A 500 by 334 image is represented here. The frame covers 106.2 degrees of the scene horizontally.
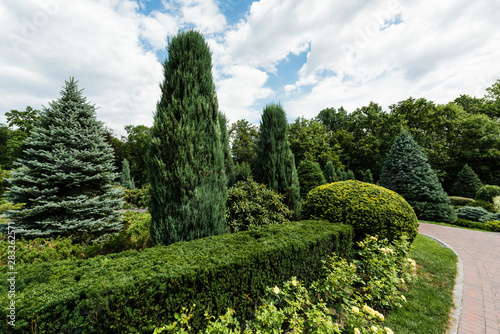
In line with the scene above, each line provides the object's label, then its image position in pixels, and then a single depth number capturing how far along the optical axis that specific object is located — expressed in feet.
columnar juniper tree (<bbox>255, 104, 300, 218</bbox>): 23.32
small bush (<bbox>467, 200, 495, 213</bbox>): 42.12
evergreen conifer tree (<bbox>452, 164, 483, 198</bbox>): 63.16
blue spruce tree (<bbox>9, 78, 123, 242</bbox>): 17.03
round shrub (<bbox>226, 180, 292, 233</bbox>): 17.84
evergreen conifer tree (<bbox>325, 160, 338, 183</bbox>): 68.69
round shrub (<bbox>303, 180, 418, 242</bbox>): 14.47
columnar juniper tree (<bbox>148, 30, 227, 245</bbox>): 12.40
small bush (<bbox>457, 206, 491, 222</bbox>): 36.63
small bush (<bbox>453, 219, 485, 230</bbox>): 33.18
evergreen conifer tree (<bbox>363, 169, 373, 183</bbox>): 81.97
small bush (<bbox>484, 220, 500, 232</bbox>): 30.66
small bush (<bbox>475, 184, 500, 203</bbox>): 45.24
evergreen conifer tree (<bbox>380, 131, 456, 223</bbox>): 37.27
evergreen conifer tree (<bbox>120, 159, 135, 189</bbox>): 73.15
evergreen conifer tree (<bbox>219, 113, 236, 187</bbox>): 23.21
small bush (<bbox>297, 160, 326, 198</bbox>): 36.76
